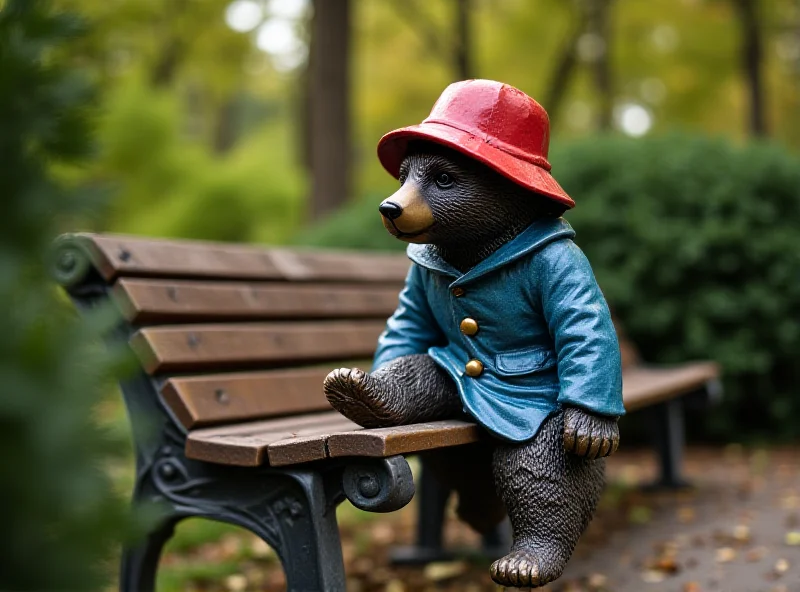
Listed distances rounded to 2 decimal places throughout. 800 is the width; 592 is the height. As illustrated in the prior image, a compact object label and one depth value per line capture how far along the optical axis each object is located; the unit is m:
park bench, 2.49
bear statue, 2.47
